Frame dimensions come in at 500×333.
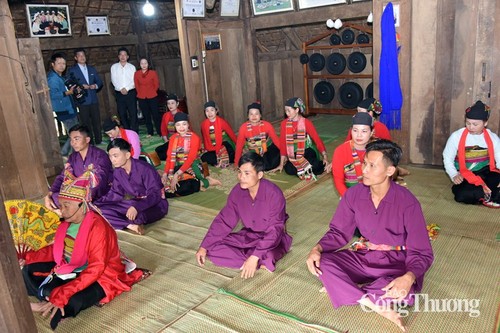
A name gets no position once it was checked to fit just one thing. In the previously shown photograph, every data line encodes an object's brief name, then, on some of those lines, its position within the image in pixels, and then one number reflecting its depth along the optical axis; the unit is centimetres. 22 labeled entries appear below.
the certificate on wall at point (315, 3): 672
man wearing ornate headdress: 251
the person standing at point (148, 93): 771
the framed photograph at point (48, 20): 757
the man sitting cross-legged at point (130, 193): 377
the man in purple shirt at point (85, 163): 395
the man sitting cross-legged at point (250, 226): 297
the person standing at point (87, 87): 716
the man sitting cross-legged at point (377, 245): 231
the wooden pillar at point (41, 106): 567
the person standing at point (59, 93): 637
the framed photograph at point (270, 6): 718
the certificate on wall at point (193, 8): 638
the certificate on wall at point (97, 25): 862
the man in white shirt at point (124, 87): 774
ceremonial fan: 297
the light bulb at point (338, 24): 774
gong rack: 828
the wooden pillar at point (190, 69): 655
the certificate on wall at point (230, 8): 713
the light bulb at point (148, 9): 677
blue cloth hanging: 475
